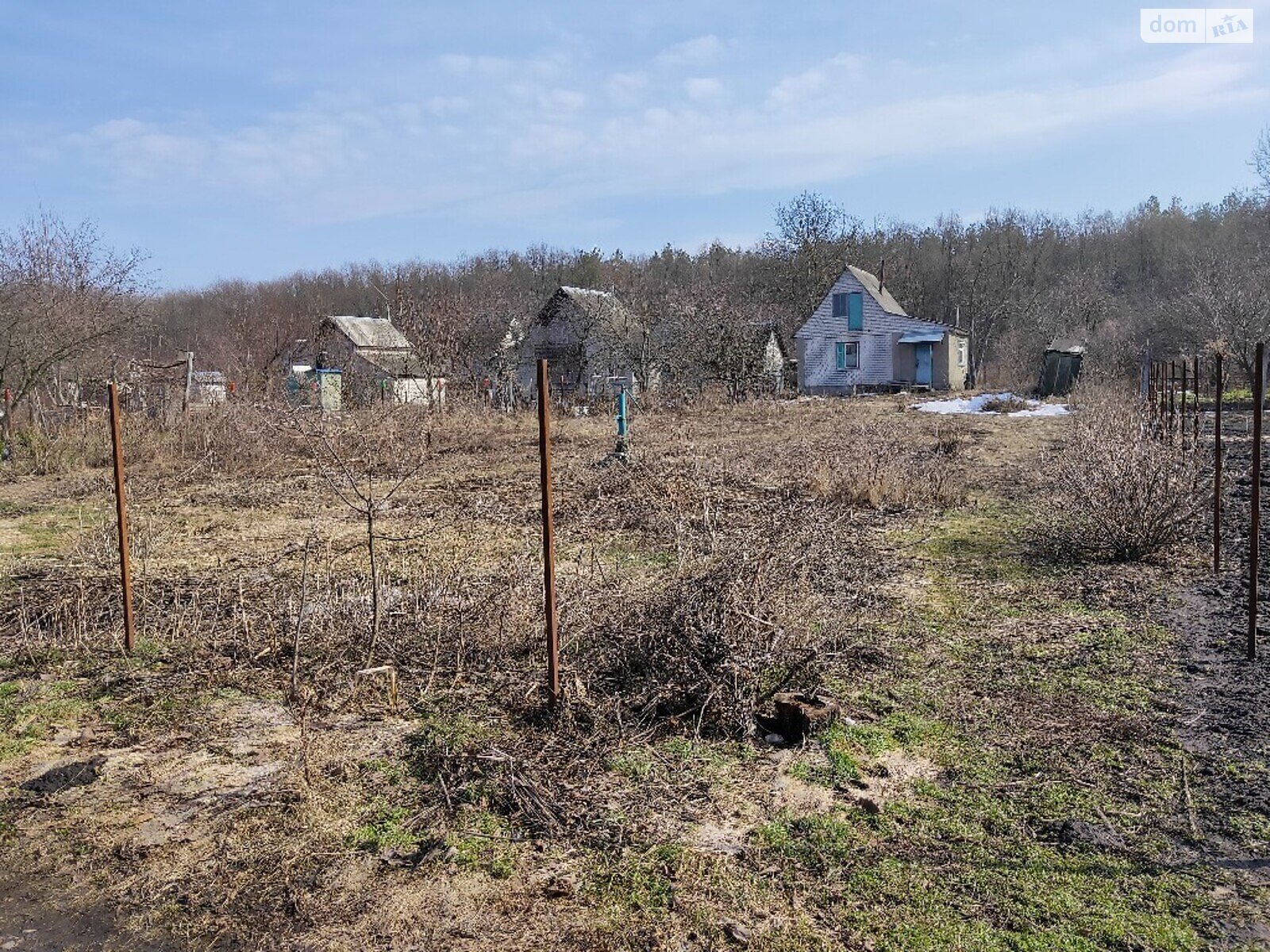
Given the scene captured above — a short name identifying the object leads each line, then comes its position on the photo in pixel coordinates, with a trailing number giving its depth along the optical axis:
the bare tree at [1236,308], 28.44
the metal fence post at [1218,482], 6.66
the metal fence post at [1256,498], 5.27
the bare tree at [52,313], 16.30
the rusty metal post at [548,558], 4.26
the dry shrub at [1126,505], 7.61
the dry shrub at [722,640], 4.44
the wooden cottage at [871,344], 42.56
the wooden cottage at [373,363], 21.66
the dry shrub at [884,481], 10.56
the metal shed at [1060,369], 33.91
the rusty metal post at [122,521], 5.42
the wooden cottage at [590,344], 31.67
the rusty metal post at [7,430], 16.47
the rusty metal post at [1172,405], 12.90
